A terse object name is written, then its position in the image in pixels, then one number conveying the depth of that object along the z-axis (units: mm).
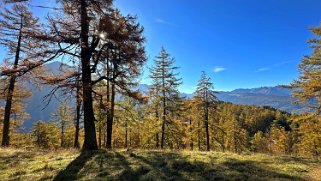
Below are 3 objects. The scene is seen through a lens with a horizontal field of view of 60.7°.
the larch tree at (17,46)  14570
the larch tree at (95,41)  15406
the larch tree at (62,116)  46509
